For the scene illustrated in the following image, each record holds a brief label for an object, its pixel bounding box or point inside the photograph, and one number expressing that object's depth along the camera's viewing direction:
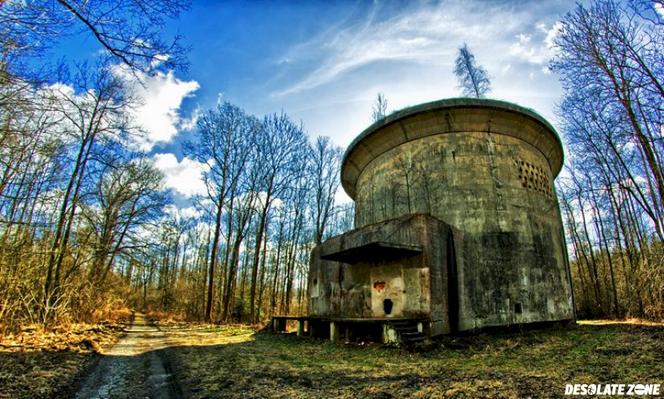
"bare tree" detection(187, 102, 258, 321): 21.08
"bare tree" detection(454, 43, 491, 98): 19.92
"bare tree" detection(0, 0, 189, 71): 4.57
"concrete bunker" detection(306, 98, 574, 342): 9.74
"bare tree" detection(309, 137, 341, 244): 24.82
